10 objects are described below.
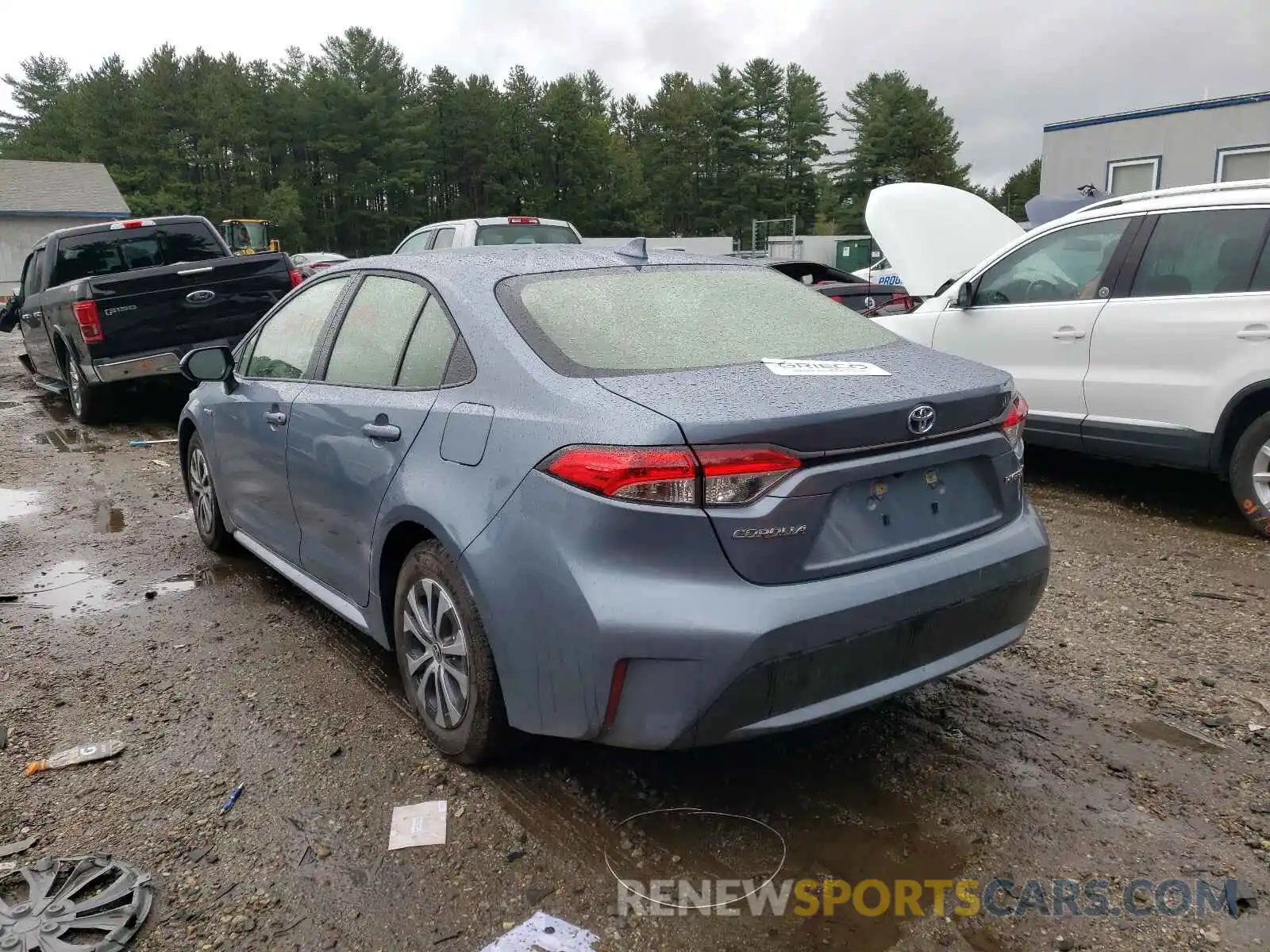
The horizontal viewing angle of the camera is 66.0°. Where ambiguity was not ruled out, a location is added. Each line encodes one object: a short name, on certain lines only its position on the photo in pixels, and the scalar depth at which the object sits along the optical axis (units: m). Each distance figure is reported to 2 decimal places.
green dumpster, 35.28
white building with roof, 46.47
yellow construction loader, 35.34
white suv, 5.21
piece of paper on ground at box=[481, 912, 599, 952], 2.38
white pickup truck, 10.91
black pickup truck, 9.16
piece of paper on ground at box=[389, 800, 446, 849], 2.83
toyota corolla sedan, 2.44
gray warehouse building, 17.55
